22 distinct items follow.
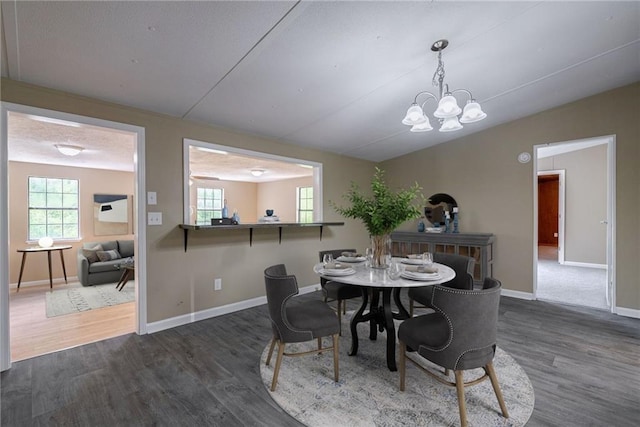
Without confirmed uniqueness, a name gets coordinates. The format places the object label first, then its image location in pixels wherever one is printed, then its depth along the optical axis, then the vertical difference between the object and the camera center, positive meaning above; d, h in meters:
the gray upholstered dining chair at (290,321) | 2.00 -0.79
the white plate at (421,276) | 2.07 -0.46
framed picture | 5.73 +0.00
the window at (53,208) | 5.16 +0.11
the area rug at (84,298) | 3.83 -1.27
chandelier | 2.30 +0.86
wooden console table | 4.11 -0.49
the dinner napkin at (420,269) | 2.25 -0.46
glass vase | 2.55 -0.33
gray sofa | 4.91 -0.87
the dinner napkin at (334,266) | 2.36 -0.45
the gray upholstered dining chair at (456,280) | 2.74 -0.66
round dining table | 2.03 -0.67
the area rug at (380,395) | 1.73 -1.25
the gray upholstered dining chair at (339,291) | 2.95 -0.82
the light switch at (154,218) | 2.96 -0.04
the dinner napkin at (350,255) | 2.96 -0.43
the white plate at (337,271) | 2.20 -0.45
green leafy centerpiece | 2.41 +0.01
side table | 4.67 -0.61
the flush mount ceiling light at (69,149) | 3.95 +0.92
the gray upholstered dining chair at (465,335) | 1.61 -0.70
